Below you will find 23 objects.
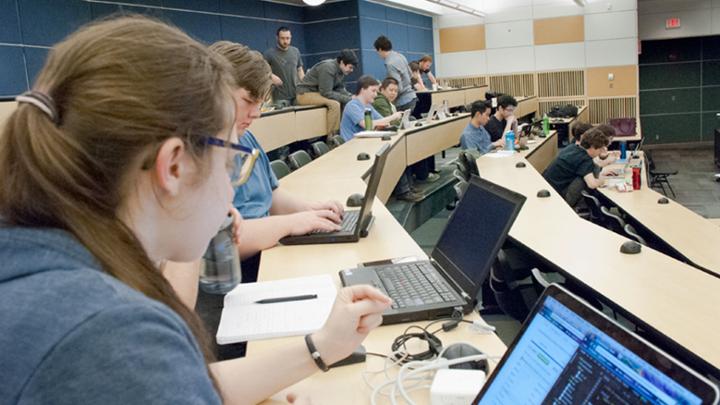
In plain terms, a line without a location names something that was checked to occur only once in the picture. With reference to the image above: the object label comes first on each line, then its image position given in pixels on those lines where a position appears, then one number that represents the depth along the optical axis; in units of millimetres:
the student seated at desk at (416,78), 10289
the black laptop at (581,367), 622
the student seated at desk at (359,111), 6148
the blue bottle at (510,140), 6395
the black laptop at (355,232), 2008
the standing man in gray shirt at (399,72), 8836
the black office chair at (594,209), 4750
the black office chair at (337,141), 5770
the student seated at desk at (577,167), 5367
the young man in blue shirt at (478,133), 6613
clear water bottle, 1601
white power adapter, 995
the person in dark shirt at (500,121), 7215
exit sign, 12414
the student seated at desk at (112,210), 552
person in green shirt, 7562
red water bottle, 5102
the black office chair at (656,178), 8231
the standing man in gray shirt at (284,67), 8047
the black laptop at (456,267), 1321
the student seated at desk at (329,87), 7160
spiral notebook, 1322
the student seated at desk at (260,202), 1834
